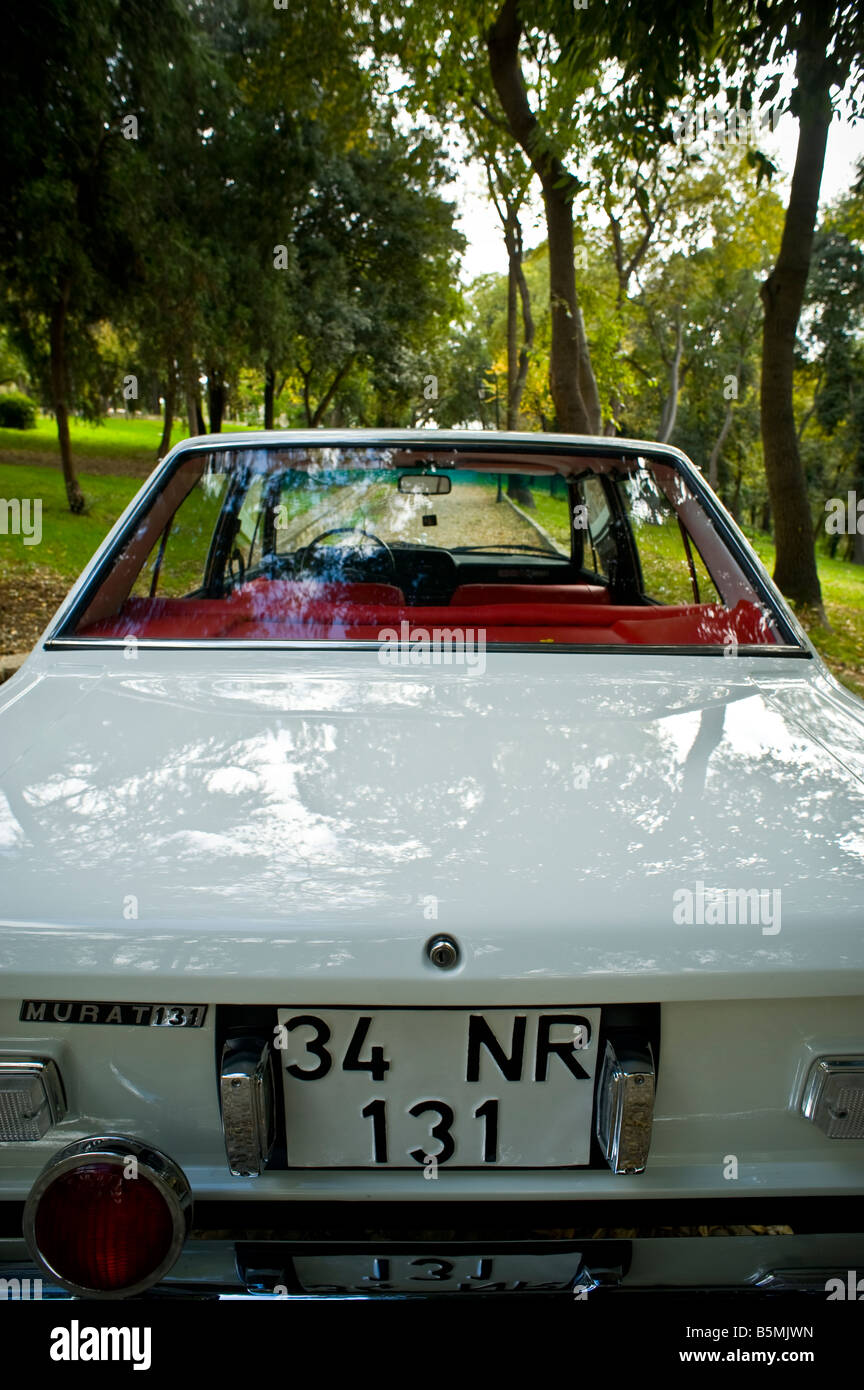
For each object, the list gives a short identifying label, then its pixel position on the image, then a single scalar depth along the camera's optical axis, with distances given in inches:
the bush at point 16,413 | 1556.3
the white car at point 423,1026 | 49.3
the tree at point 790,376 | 364.8
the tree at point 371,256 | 940.0
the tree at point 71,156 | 356.5
